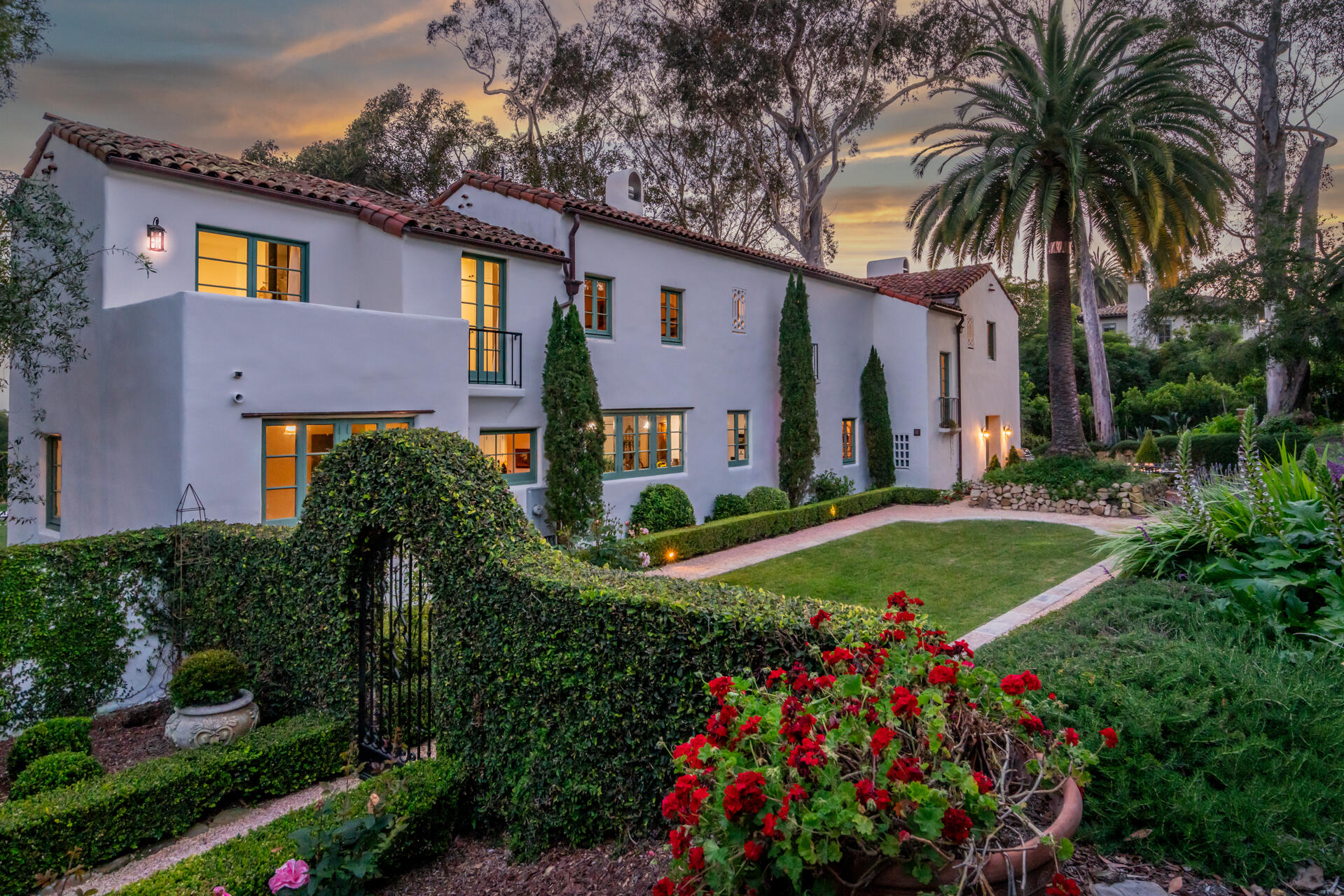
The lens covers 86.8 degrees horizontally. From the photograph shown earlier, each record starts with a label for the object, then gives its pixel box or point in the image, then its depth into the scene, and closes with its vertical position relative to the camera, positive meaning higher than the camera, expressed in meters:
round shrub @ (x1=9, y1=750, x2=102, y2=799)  5.18 -2.22
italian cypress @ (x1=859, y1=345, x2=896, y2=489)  21.05 +1.25
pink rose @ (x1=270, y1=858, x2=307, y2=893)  3.58 -2.06
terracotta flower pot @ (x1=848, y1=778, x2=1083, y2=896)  2.04 -1.19
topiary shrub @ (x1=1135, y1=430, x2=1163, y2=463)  24.31 +0.27
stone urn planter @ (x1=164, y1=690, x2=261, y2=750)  6.10 -2.20
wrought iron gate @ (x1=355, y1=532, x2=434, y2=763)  5.86 -1.75
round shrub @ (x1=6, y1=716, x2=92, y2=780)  5.58 -2.13
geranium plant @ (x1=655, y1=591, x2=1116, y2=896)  1.99 -0.97
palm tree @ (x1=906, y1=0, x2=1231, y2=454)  16.50 +7.26
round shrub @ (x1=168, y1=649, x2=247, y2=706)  6.20 -1.84
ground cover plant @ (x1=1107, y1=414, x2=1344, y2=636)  4.82 -0.64
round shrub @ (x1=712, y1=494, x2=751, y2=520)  16.36 -0.94
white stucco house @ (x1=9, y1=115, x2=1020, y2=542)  8.91 +2.09
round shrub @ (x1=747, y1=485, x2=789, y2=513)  16.80 -0.81
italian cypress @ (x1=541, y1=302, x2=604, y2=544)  12.90 +0.73
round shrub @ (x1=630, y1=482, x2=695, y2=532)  14.41 -0.89
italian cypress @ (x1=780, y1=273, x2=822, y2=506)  18.00 +1.74
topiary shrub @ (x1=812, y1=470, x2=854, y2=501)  19.03 -0.61
